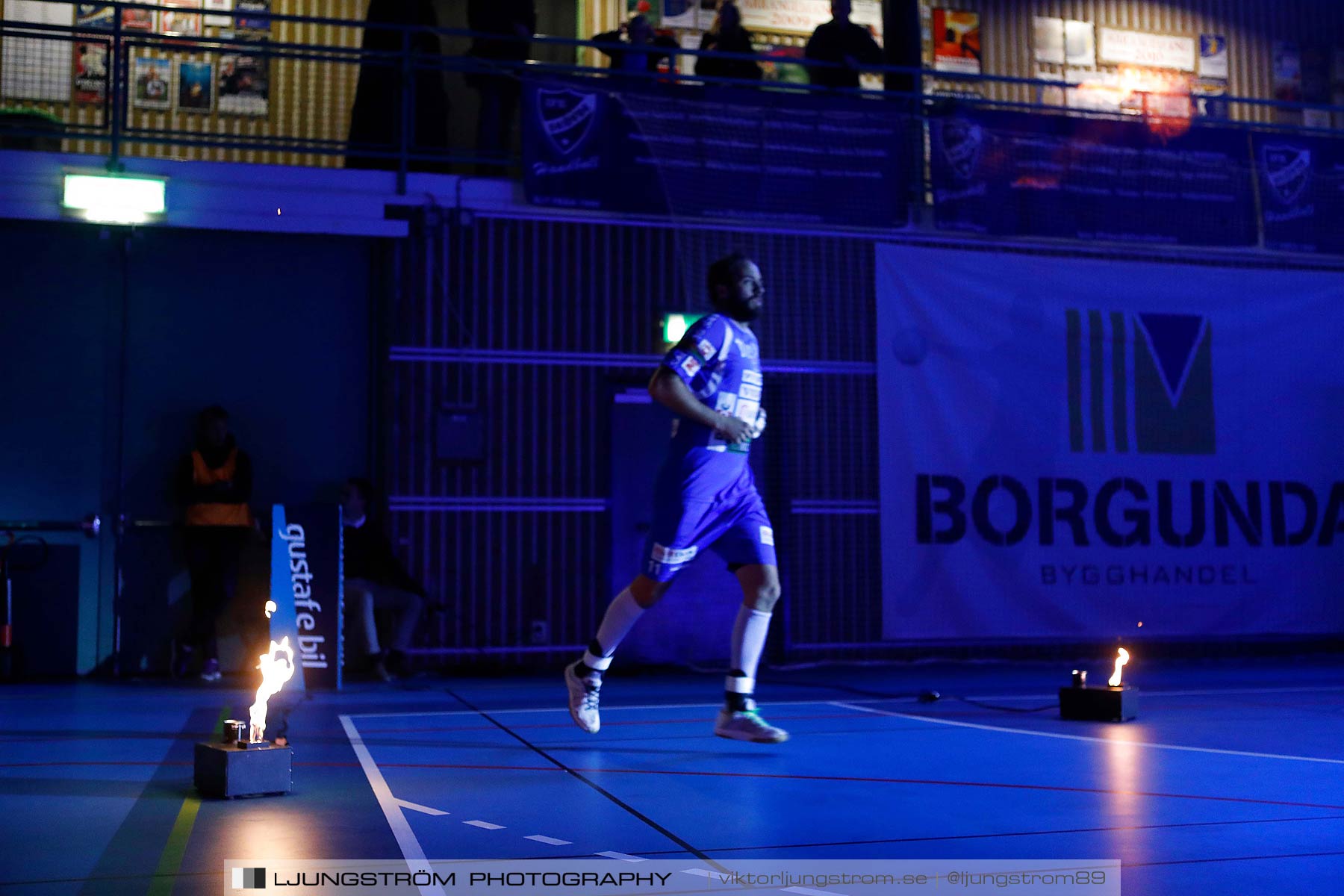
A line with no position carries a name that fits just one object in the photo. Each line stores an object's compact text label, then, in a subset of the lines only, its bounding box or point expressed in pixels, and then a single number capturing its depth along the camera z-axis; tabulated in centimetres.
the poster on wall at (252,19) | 1355
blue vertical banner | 939
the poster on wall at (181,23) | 1347
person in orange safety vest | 1049
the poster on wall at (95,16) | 1330
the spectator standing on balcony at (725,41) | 1230
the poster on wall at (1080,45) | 1557
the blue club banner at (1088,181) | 1222
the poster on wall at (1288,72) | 1603
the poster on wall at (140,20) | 1354
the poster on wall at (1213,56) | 1591
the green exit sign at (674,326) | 1185
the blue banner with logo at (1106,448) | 1202
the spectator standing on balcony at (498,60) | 1158
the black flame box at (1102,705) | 691
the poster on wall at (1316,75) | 1611
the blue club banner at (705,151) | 1134
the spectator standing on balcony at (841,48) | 1266
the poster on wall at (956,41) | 1528
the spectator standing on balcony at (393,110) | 1159
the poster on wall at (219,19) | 1351
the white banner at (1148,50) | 1573
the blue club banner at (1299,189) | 1288
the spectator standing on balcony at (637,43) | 1202
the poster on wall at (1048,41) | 1547
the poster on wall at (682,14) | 1461
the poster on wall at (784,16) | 1476
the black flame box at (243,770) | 449
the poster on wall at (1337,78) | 1619
